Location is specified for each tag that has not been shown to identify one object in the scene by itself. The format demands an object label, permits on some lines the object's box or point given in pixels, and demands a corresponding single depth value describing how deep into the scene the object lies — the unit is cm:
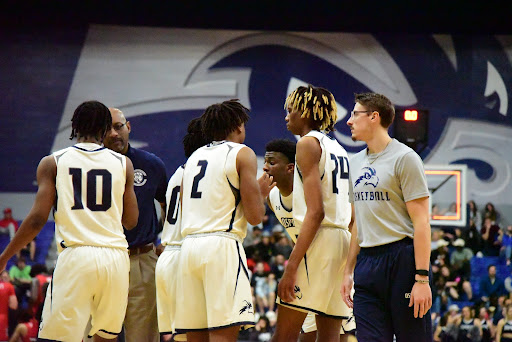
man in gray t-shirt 772
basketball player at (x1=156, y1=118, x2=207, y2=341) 945
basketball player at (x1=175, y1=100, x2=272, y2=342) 805
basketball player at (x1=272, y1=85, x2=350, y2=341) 863
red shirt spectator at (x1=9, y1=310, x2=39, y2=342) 2420
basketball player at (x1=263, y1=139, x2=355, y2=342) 1109
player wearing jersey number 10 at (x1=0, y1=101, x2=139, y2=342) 823
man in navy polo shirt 1026
